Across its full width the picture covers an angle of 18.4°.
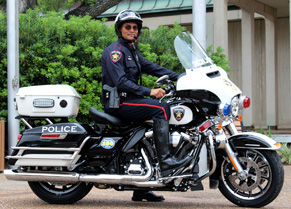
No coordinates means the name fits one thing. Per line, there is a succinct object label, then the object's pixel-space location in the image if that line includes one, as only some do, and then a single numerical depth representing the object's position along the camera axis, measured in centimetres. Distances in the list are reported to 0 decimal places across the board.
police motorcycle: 870
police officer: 871
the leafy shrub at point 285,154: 1938
